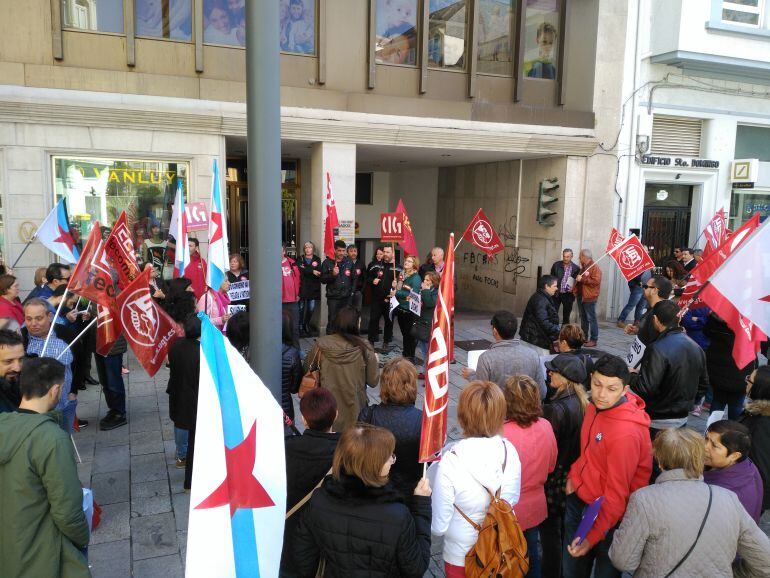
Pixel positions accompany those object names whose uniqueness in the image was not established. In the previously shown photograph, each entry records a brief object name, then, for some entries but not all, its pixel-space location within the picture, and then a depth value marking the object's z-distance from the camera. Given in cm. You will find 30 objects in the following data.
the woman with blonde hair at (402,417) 355
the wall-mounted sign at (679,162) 1422
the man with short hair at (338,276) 1077
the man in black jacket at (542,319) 728
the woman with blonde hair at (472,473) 308
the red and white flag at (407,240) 1032
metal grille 1469
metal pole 326
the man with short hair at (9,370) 402
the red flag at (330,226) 1067
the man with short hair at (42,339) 527
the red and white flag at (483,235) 1077
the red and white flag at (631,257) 1020
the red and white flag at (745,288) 485
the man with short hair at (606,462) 331
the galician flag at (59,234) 693
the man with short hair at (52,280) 690
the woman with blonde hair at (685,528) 279
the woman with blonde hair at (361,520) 253
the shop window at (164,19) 1063
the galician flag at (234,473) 246
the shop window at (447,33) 1280
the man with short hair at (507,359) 484
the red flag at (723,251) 628
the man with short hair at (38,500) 295
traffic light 1412
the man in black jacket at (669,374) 465
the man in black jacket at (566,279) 1227
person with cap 401
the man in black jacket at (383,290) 1068
